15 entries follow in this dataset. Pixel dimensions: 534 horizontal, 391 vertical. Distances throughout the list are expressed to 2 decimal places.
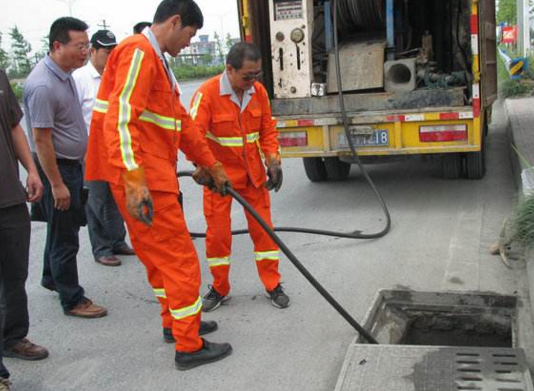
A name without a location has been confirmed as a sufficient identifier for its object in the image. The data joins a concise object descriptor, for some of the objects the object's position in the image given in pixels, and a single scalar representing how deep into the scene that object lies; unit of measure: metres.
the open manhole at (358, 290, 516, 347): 3.78
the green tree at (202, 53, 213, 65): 63.03
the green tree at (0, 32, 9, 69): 36.22
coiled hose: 3.41
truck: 6.13
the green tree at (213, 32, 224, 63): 64.94
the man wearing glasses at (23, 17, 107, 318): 3.77
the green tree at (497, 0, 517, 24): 38.61
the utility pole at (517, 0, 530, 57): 18.77
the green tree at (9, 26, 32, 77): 41.25
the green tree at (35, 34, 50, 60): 40.92
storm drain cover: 2.85
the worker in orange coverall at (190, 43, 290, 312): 4.04
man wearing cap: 5.15
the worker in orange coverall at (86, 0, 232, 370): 3.01
